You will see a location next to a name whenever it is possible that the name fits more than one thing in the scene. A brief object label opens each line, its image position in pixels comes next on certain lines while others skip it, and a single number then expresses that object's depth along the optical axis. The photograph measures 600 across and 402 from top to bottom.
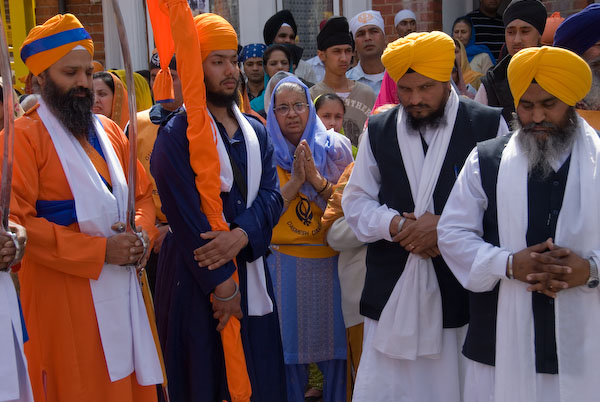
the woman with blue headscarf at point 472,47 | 7.35
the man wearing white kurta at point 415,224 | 3.84
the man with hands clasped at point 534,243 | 3.14
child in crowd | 5.55
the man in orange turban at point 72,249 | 3.46
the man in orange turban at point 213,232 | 3.71
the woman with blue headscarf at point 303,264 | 4.79
